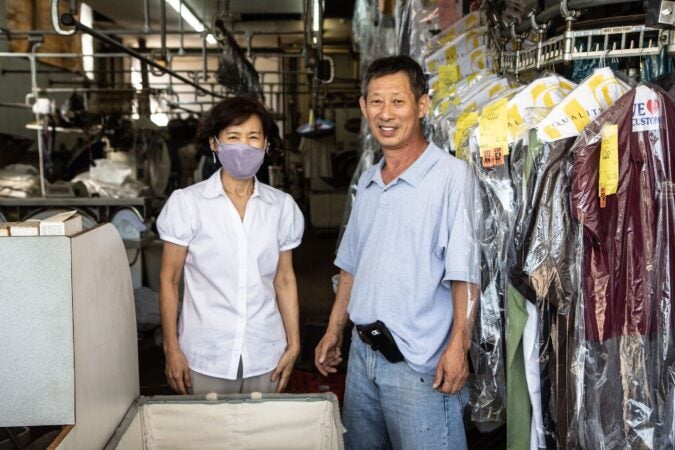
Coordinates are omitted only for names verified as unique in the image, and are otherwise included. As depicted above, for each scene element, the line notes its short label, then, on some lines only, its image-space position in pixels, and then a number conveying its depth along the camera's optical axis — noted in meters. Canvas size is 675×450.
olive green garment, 1.72
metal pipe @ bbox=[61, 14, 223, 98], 2.59
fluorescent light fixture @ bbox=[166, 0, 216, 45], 8.30
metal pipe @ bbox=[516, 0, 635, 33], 1.57
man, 1.75
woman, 2.03
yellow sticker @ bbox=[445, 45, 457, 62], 2.96
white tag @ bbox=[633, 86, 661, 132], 1.46
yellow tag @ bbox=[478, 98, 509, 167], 1.79
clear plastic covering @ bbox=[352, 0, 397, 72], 3.99
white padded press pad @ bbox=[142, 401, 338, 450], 1.67
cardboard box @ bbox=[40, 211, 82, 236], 1.29
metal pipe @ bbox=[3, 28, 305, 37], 4.01
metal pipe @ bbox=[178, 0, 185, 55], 4.52
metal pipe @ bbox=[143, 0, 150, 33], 3.67
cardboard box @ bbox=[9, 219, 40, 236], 1.27
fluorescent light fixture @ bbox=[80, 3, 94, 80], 9.33
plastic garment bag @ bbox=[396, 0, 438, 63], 3.33
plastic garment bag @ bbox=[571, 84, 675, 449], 1.47
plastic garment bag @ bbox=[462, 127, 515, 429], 1.85
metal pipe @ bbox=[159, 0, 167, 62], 3.52
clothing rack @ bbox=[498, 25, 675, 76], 1.55
